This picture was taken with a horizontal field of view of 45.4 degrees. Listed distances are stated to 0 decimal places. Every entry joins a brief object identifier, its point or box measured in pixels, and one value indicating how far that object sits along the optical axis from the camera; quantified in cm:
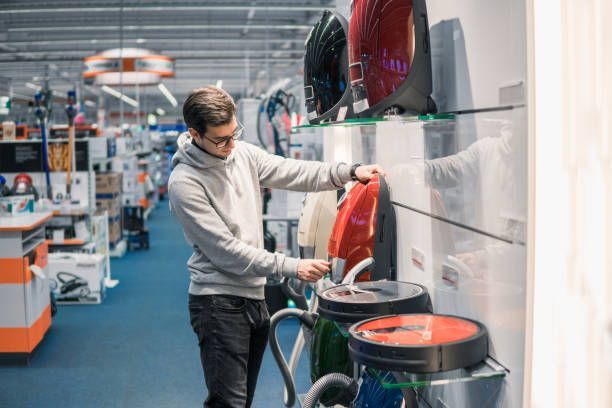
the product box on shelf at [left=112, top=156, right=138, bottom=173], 1166
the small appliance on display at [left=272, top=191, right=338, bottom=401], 343
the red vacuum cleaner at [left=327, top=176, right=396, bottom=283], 273
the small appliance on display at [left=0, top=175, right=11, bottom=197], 618
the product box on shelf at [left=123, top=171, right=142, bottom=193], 1306
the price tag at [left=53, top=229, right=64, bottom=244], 779
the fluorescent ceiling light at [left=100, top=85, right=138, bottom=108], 2981
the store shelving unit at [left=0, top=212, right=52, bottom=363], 539
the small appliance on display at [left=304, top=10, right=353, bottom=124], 275
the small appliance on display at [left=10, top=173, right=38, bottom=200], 691
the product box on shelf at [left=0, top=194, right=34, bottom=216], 596
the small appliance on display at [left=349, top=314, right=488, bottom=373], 180
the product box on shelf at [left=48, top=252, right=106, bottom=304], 741
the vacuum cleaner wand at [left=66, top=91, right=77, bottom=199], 803
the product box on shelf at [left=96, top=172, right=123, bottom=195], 1039
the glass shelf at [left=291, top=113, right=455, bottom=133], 217
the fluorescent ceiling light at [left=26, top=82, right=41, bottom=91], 2650
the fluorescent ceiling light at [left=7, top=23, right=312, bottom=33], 1521
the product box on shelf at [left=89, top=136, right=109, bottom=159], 969
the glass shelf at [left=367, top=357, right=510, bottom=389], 189
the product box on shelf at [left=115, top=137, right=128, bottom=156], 1189
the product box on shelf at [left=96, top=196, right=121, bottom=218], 1038
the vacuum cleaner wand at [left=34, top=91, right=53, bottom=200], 791
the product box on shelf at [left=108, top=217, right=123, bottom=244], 1067
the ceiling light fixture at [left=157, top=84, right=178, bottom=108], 2981
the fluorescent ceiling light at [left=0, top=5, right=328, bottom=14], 1274
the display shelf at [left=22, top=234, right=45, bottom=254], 555
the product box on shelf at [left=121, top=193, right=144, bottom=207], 1267
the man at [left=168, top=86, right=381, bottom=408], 263
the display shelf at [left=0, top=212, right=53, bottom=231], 532
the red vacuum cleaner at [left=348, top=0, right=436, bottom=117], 216
